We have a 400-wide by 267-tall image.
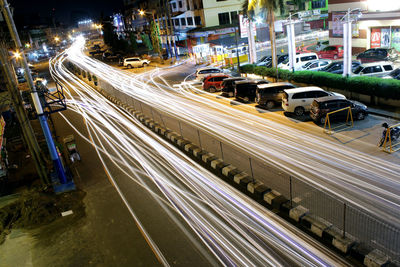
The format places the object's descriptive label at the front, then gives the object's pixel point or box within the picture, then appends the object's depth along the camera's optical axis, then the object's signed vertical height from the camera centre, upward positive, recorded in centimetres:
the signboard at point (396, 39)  3077 -407
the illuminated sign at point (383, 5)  2848 -84
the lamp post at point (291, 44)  2583 -269
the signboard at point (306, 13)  5464 -112
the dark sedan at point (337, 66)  2621 -493
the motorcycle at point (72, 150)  1659 -530
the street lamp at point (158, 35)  5172 -105
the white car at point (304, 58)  2994 -443
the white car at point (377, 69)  2273 -480
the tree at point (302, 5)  6064 +40
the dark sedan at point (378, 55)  2923 -507
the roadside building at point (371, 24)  2981 -247
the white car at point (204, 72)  3278 -485
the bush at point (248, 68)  3092 -478
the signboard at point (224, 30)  5501 -189
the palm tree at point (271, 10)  2603 +17
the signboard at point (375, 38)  3266 -396
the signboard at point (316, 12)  5644 -119
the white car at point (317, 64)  2806 -485
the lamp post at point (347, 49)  2107 -304
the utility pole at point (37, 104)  1165 -210
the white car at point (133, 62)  5006 -440
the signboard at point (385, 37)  3166 -387
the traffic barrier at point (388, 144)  1316 -586
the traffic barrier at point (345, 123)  1605 -566
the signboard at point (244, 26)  3244 -102
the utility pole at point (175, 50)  4951 -369
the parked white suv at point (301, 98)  1889 -498
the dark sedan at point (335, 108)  1695 -522
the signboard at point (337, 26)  3484 -243
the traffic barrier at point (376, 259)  737 -564
